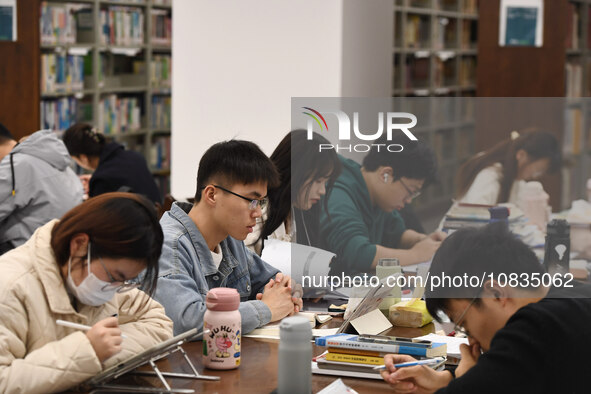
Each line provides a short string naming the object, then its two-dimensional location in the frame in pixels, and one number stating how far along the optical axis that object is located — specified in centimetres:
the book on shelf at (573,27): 617
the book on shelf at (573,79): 612
